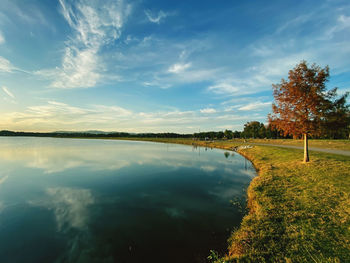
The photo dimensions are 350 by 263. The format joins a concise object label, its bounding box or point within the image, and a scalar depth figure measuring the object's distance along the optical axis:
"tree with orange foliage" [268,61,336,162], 17.20
